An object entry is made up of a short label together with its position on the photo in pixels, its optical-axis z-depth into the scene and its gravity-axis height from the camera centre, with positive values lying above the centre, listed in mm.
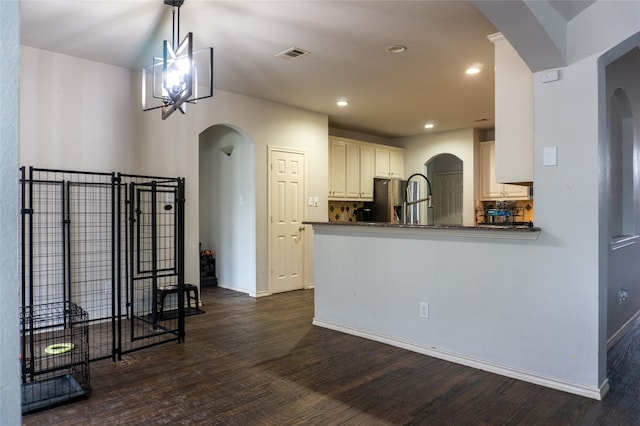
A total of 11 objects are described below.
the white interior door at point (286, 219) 5602 -47
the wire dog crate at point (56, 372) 2438 -1042
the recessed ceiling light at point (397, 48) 3625 +1466
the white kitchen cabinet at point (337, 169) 6727 +764
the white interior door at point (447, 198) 8586 +353
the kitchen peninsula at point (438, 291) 2777 -594
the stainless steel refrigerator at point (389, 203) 7250 +215
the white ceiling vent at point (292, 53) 3705 +1471
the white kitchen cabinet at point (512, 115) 2893 +704
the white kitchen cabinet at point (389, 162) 7504 +980
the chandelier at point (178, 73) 2564 +918
